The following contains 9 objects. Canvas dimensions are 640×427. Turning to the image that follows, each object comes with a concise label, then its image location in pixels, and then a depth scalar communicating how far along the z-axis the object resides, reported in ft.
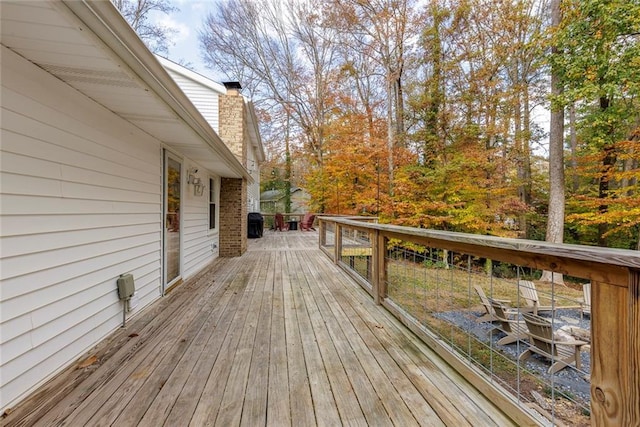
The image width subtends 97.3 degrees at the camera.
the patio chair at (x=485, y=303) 14.87
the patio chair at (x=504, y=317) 14.44
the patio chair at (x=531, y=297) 16.28
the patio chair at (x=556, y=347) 11.75
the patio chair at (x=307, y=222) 45.72
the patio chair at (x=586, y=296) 15.90
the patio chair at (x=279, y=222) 45.50
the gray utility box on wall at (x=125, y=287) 9.08
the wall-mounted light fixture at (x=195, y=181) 15.92
